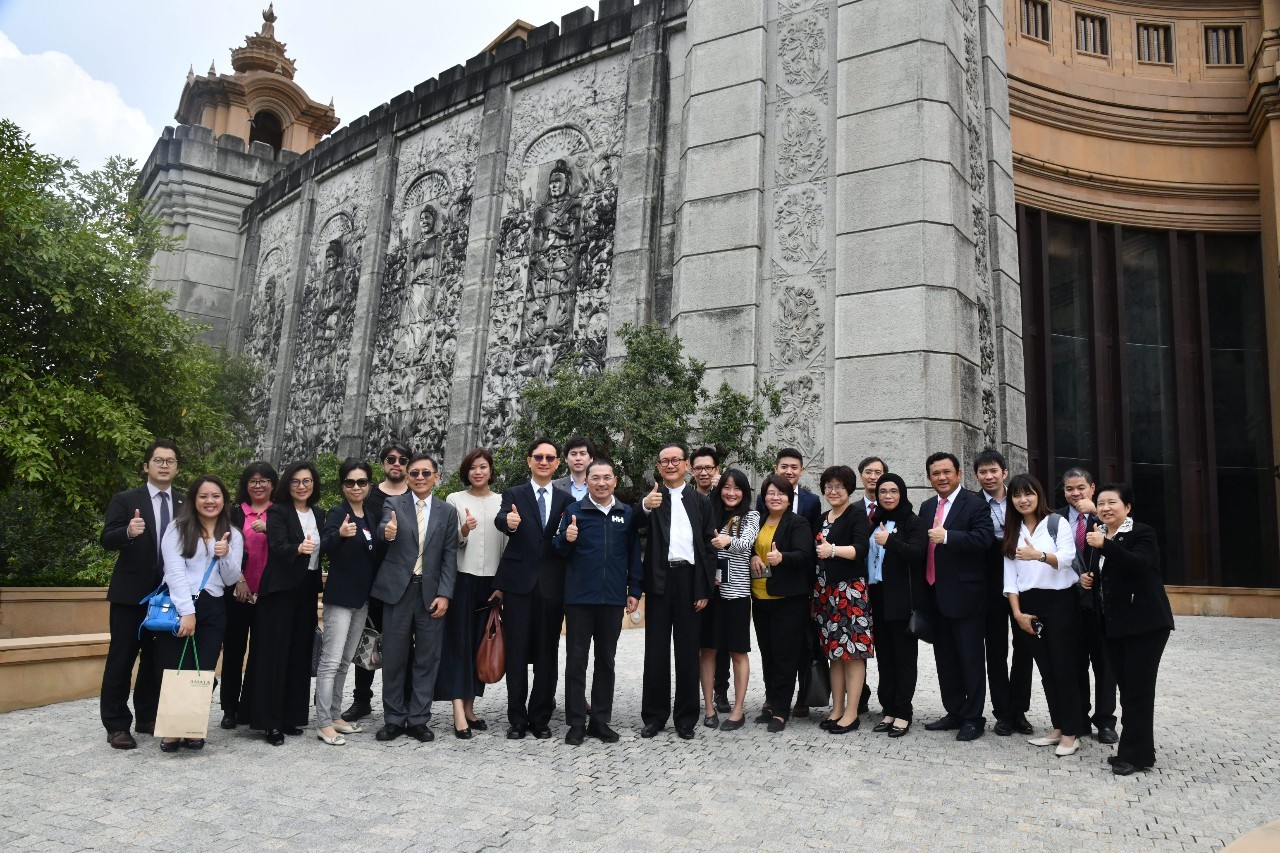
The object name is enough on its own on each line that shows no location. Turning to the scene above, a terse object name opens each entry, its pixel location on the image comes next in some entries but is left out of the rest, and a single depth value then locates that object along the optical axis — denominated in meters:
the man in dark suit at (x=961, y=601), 5.92
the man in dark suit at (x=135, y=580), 5.50
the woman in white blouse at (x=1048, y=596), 5.55
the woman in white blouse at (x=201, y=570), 5.57
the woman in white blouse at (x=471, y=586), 6.05
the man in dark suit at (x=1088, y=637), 5.81
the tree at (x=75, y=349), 9.33
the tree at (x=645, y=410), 10.56
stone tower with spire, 26.03
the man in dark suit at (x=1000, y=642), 6.01
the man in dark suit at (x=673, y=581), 6.04
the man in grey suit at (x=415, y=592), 5.86
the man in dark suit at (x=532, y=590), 5.93
